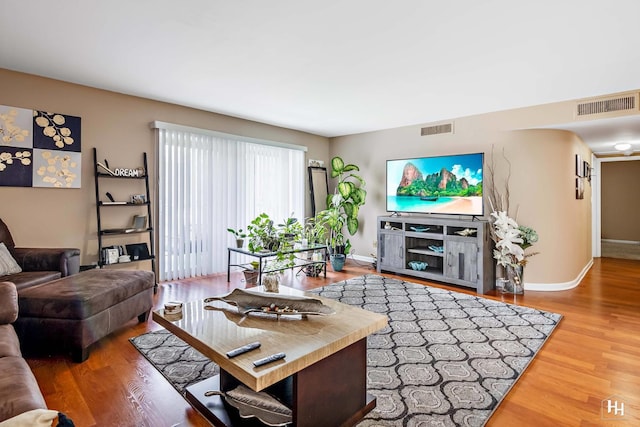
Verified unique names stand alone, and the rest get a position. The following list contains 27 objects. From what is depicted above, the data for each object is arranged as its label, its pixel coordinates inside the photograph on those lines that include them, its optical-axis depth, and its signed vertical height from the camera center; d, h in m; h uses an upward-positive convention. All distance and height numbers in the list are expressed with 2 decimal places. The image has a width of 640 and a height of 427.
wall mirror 6.42 +0.41
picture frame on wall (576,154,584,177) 4.92 +0.59
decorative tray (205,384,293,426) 1.65 -1.00
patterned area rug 1.93 -1.10
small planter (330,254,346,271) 5.54 -0.85
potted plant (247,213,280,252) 4.35 -0.38
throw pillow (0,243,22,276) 2.93 -0.46
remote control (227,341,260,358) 1.52 -0.64
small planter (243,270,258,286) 4.34 -0.87
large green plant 5.88 +0.06
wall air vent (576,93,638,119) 3.74 +1.13
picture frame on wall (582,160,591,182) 5.36 +0.60
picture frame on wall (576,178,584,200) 4.91 +0.27
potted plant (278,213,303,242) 4.56 -0.30
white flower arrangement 4.25 -0.41
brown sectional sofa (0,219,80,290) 3.13 -0.45
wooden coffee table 1.52 -0.67
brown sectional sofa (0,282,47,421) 1.20 -0.68
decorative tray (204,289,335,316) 2.01 -0.58
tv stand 4.37 -0.59
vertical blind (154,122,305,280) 4.56 +0.25
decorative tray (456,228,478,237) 4.50 -0.32
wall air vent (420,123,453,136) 5.15 +1.21
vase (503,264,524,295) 4.27 -0.92
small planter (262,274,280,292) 2.50 -0.54
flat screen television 4.64 +0.34
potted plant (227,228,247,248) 4.59 -0.42
